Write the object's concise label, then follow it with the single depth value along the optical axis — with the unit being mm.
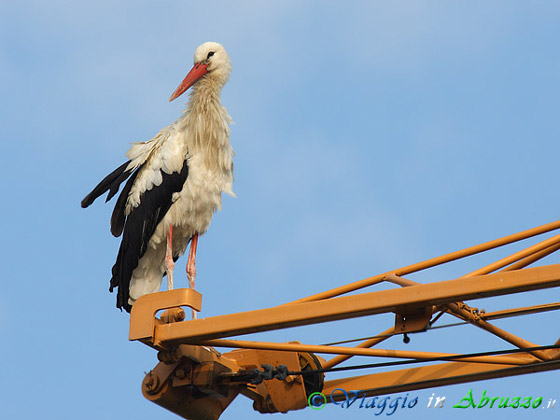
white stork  25750
